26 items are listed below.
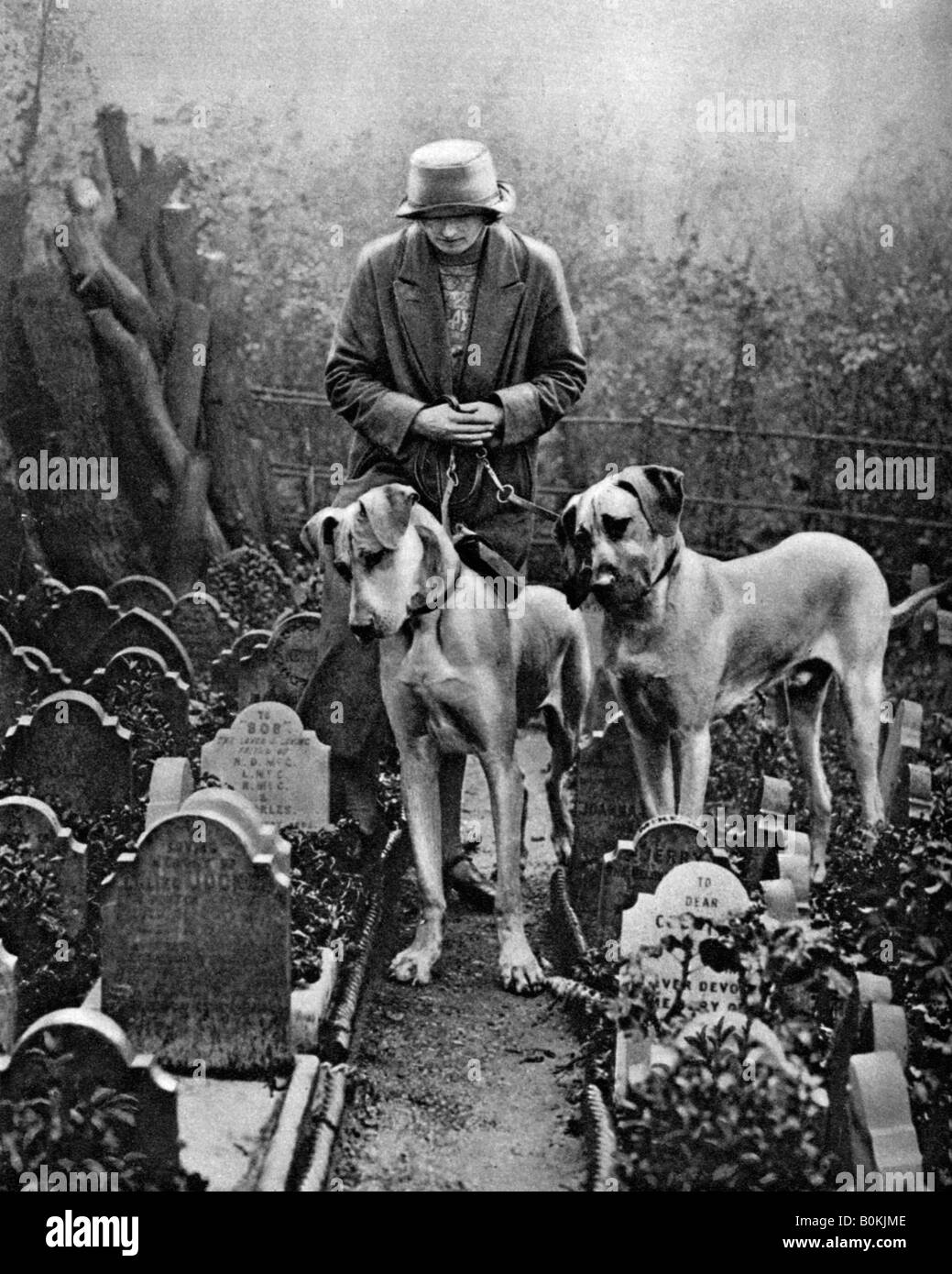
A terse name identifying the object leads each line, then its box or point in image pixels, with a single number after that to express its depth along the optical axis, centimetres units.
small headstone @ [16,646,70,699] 607
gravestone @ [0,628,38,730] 602
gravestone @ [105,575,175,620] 698
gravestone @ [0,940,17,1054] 419
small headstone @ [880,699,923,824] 559
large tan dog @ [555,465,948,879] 477
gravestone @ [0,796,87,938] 482
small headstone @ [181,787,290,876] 475
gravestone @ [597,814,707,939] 461
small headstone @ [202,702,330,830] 552
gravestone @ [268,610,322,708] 643
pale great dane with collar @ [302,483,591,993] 468
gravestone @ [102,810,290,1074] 439
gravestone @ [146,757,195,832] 520
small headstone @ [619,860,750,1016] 432
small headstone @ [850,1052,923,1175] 398
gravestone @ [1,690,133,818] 547
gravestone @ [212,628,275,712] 656
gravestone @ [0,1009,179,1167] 381
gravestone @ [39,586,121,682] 668
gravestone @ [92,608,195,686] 648
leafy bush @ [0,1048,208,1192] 382
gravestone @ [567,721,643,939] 523
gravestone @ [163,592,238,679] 700
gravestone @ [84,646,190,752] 606
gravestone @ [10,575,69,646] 652
